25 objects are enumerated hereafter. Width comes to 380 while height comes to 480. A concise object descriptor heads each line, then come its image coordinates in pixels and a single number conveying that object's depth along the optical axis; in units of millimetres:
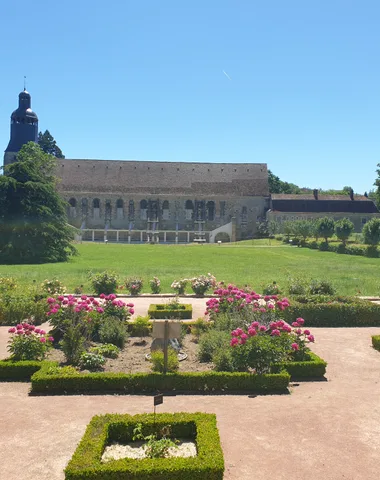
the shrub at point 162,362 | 9906
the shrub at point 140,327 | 13500
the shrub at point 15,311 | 15461
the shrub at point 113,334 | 12281
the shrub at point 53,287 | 18203
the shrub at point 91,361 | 10375
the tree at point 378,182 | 60375
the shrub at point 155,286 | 20475
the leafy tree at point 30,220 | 36625
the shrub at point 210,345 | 11062
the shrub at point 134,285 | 20262
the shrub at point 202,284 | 20272
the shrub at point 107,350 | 11157
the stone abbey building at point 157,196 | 71938
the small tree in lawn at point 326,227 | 53172
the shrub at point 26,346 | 10578
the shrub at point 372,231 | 45094
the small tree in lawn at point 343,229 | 50688
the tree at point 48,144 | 89125
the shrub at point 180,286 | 20038
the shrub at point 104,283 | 19453
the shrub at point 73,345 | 10690
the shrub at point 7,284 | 17783
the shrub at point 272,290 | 18750
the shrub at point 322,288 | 18141
